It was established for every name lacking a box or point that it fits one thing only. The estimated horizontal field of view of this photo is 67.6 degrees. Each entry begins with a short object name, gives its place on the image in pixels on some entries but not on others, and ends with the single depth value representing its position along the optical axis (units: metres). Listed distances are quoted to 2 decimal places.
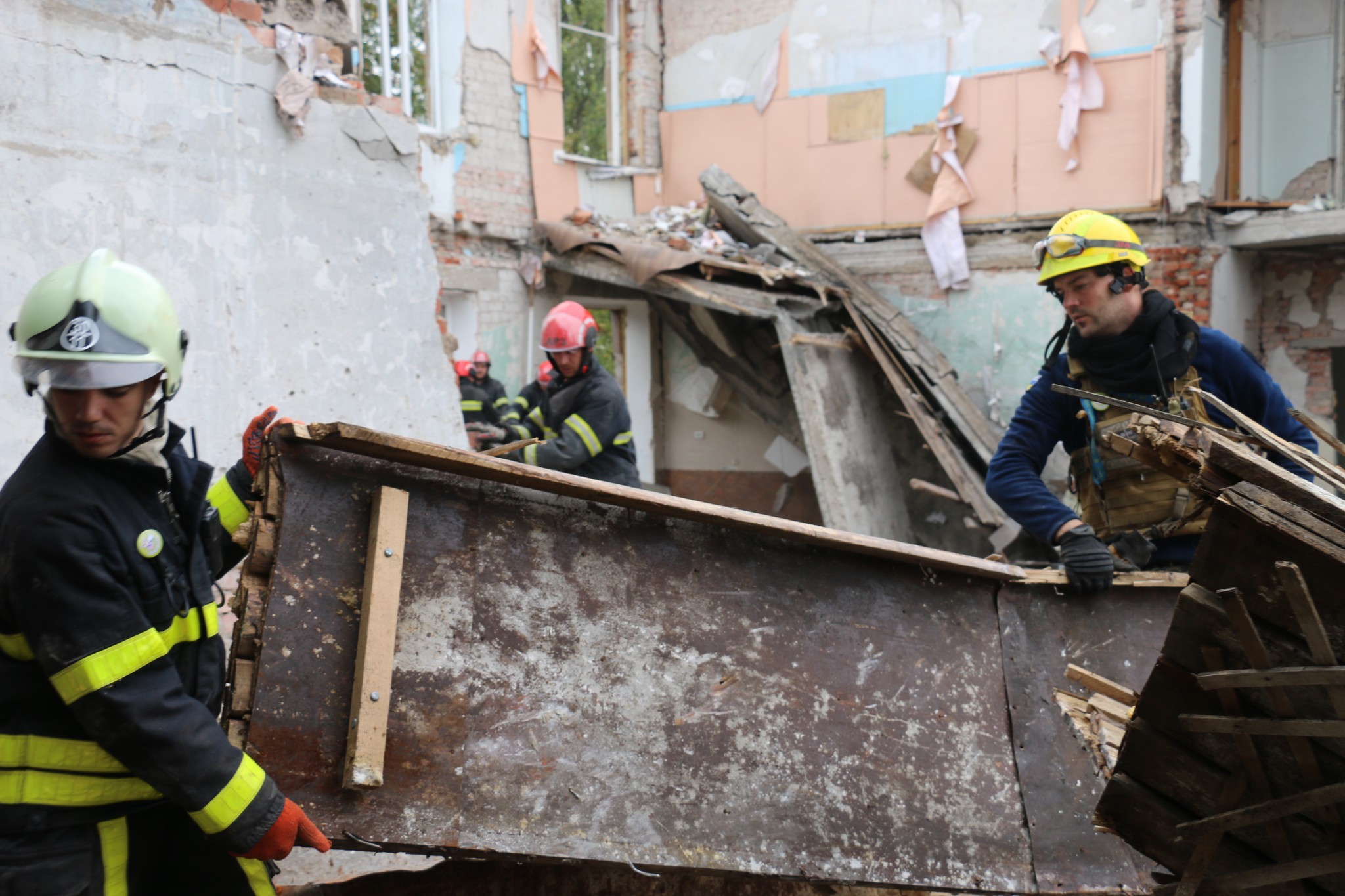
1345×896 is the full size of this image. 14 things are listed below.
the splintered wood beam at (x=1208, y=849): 1.74
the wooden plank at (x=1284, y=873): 1.61
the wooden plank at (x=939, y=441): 7.97
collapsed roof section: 8.38
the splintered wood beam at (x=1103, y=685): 2.52
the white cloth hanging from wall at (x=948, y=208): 9.74
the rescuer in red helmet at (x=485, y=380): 8.95
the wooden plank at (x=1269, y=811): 1.56
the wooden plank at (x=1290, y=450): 1.76
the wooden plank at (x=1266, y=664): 1.59
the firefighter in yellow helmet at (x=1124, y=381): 3.14
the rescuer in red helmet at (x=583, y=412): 5.14
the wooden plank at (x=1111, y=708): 2.59
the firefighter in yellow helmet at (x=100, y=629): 1.76
